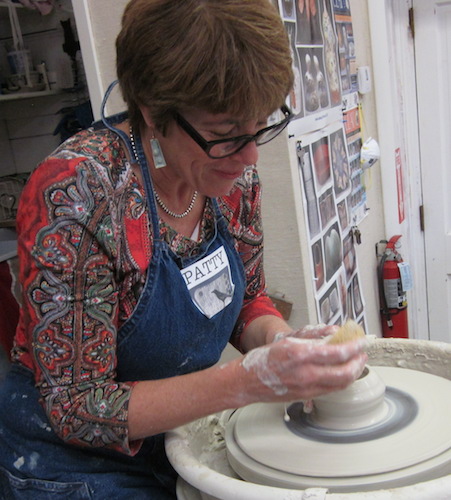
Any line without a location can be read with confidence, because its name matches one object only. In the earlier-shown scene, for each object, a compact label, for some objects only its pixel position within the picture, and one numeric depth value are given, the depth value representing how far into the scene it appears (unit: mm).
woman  815
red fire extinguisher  2551
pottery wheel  838
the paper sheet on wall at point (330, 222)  1705
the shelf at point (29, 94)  3056
